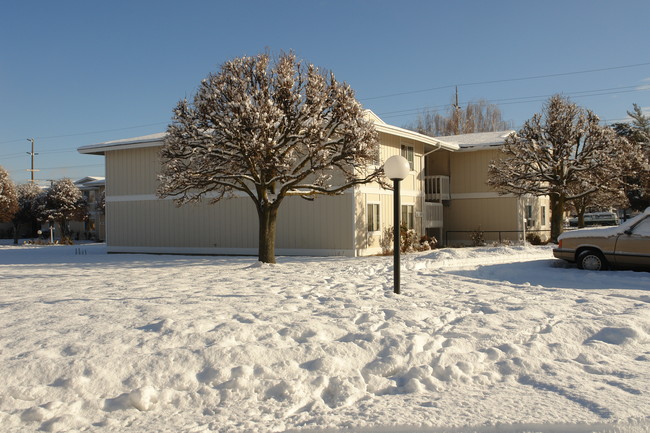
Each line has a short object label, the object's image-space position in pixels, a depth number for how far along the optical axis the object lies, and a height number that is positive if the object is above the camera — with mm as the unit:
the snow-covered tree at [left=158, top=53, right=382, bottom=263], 14797 +2577
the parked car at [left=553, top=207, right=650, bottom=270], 13359 -525
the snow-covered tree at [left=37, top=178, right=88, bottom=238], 41844 +1823
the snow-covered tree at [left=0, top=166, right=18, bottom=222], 38875 +2117
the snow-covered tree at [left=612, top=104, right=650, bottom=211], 29328 +4006
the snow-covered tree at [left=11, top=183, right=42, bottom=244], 45344 +2125
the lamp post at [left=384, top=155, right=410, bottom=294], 9844 +827
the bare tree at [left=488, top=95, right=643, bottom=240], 24031 +2869
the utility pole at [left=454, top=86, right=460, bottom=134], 51781 +9824
